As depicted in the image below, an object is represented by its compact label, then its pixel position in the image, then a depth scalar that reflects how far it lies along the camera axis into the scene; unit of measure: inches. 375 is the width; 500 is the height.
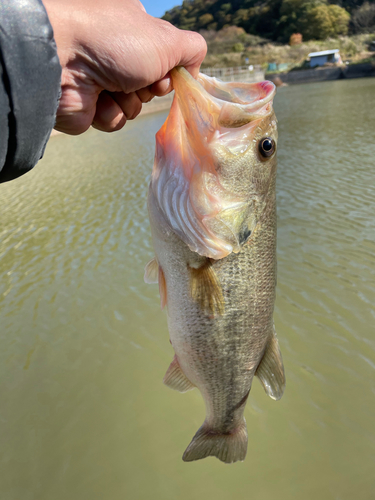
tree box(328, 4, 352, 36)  2305.6
